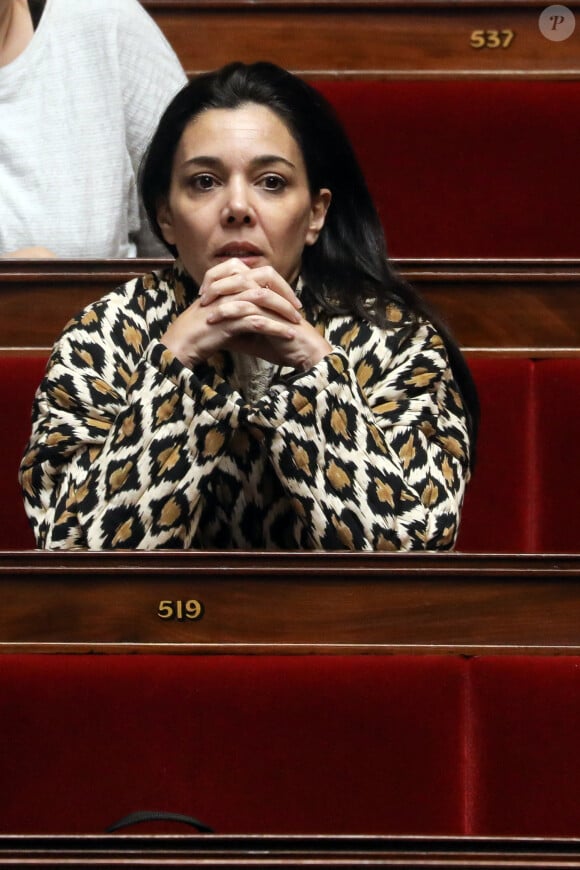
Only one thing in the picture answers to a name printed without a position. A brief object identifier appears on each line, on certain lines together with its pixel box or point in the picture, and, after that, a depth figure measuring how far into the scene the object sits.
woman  7.88
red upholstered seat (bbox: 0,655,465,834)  7.72
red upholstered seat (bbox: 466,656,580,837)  7.71
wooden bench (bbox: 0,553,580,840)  7.72
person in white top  8.39
